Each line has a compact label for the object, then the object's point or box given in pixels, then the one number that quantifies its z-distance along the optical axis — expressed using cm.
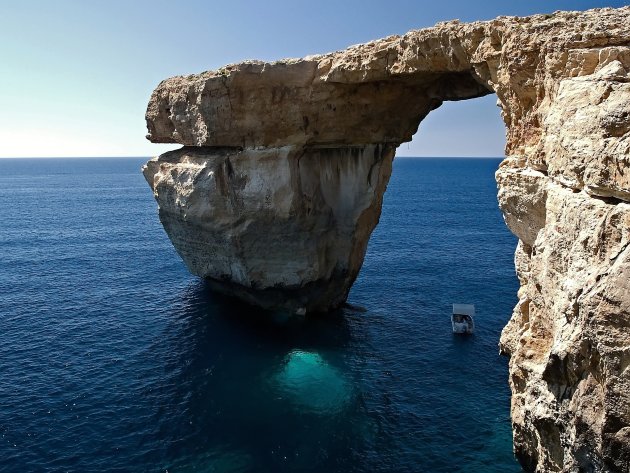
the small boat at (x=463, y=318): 3788
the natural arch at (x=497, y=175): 1314
